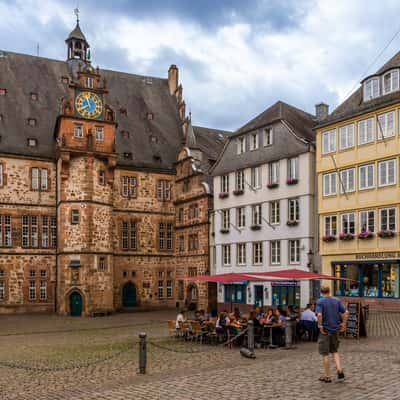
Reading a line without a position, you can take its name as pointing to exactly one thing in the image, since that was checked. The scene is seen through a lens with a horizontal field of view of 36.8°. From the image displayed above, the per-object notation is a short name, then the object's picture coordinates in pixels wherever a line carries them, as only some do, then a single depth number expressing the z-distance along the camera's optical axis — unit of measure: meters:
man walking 10.88
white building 33.41
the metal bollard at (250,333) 15.69
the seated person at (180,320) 20.41
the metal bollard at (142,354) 13.13
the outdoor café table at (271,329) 17.02
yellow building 28.73
